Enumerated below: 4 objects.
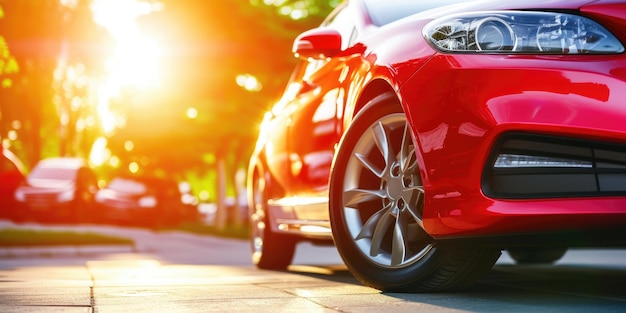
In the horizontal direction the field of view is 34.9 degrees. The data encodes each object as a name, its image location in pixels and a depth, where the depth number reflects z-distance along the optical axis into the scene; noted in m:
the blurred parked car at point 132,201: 25.17
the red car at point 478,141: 3.48
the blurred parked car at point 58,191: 21.14
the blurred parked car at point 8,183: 20.75
